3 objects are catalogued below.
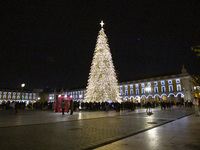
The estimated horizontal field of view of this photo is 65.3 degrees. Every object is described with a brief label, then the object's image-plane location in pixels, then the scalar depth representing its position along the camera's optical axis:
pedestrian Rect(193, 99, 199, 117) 15.18
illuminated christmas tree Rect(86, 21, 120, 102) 24.25
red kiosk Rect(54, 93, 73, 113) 20.63
